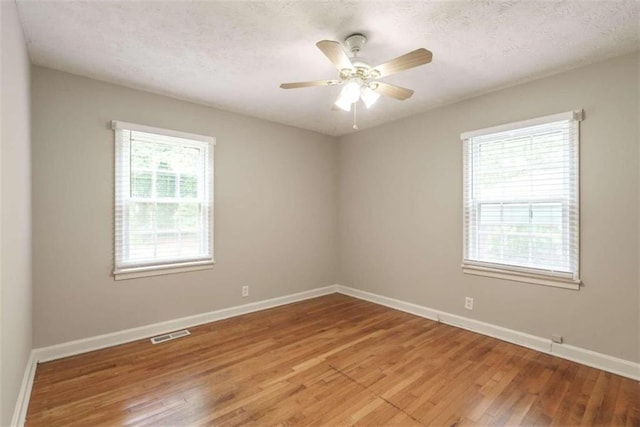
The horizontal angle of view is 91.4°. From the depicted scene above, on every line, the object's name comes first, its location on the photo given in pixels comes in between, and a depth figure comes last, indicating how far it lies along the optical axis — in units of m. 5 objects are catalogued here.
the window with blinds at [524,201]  2.72
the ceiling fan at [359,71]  1.90
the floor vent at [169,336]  3.09
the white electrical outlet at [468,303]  3.38
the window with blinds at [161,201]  3.05
